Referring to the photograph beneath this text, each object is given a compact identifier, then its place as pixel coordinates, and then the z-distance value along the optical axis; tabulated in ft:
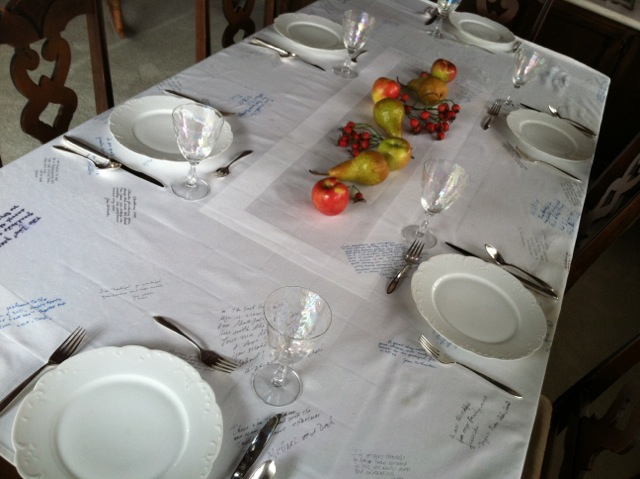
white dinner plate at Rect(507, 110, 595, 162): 3.95
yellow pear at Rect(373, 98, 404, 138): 3.68
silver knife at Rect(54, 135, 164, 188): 2.82
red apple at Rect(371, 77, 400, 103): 3.92
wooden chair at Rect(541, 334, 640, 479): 2.76
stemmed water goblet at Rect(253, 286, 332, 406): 2.03
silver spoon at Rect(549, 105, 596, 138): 4.34
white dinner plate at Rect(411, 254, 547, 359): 2.46
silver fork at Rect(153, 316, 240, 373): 2.12
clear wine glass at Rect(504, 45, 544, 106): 4.40
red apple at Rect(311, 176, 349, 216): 2.89
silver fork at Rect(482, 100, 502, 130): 4.16
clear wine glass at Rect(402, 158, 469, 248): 2.88
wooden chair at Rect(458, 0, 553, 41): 6.31
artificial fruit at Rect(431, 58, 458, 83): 4.44
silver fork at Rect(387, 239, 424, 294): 2.67
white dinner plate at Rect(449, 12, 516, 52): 5.36
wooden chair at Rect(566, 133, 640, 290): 3.84
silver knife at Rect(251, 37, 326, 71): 4.18
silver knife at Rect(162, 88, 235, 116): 3.43
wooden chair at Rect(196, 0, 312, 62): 4.54
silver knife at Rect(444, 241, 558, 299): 2.84
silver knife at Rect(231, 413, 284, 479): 1.83
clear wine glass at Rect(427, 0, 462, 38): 5.21
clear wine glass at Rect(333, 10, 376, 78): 4.11
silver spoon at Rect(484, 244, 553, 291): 2.89
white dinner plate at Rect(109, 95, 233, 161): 2.96
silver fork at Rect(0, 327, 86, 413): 1.80
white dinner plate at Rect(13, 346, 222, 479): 1.68
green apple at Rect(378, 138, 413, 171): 3.37
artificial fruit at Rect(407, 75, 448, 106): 4.18
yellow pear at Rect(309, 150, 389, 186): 3.18
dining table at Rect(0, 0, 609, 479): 2.01
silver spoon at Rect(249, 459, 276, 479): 1.82
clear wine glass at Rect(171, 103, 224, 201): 2.75
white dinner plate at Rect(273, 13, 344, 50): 4.43
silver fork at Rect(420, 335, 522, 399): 2.34
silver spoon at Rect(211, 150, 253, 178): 3.01
